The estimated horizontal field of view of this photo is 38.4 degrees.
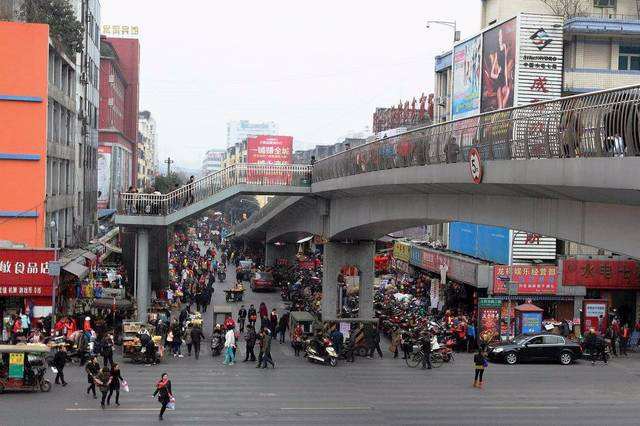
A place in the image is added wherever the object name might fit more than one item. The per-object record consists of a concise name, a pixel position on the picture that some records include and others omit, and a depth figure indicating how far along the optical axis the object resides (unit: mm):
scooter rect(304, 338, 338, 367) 30188
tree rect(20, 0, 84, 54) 39062
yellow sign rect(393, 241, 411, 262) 56181
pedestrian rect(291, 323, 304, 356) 33094
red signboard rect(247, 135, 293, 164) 53638
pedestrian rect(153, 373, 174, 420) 20078
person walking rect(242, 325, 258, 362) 30406
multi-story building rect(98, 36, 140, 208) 71188
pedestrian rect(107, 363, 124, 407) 21625
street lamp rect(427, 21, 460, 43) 69488
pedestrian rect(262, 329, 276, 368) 28781
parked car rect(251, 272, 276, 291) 57562
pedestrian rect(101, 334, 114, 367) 26297
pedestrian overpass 15594
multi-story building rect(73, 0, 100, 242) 47406
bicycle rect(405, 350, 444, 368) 30078
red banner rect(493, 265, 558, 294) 38344
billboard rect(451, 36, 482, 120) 50062
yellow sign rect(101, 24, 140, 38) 105750
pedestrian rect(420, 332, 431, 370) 29312
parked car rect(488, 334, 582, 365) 31578
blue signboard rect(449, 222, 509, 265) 45188
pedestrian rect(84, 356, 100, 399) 22344
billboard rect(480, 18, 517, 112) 45031
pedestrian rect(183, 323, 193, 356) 31656
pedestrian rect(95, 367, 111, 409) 21578
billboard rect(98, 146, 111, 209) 66188
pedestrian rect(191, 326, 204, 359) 30828
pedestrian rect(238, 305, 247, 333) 38584
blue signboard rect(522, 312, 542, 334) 35844
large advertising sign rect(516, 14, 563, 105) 44344
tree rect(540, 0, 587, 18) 53844
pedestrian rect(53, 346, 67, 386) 24312
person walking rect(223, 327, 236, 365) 29531
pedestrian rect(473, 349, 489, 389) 25562
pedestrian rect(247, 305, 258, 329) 35756
